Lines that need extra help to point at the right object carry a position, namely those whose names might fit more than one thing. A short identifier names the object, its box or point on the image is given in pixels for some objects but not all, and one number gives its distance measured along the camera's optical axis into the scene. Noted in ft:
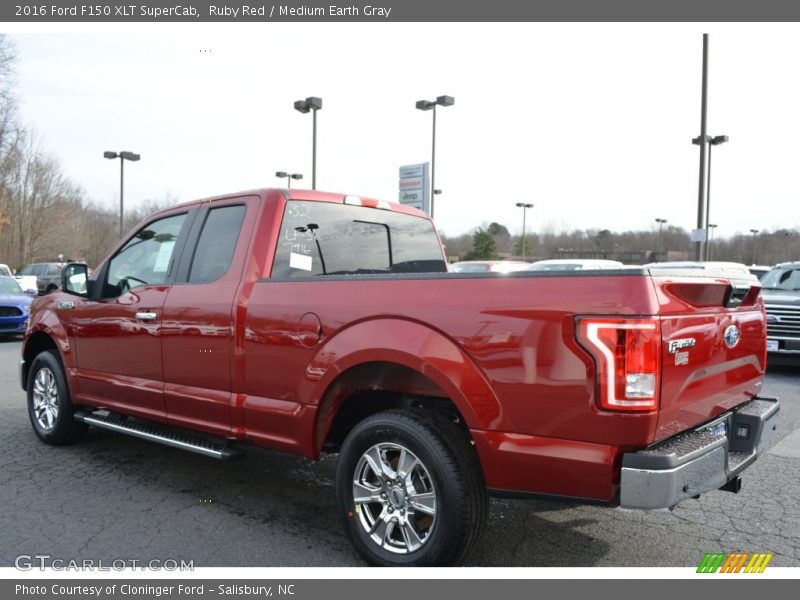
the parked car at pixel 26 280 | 76.18
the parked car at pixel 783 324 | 33.37
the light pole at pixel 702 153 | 55.53
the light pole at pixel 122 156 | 99.30
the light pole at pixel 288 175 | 114.12
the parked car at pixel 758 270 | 62.46
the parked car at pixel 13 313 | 45.34
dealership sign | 71.69
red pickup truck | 8.86
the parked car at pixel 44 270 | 95.20
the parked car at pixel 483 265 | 48.29
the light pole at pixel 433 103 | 75.46
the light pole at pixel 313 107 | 70.03
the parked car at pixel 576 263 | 53.67
